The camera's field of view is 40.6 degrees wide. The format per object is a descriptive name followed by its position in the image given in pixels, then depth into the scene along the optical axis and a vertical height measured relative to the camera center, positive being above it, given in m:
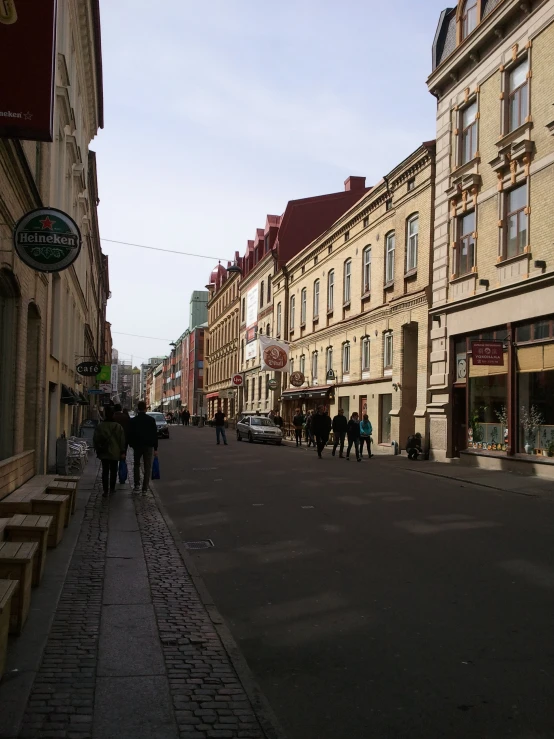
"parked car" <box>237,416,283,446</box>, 36.84 -1.30
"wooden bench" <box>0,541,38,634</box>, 5.36 -1.27
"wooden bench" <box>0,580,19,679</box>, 4.29 -1.26
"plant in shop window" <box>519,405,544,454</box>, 18.84 -0.35
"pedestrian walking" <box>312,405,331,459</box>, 25.55 -0.78
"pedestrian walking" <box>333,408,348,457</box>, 26.12 -0.75
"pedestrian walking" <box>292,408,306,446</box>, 36.69 -0.95
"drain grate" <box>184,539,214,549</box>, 9.20 -1.76
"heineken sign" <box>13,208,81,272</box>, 10.05 +2.23
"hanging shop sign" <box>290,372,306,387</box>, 40.47 +1.41
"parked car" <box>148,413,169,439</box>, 39.84 -1.29
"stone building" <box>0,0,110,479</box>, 10.55 +2.66
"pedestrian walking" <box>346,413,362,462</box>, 24.65 -0.89
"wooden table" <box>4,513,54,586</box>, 6.82 -1.24
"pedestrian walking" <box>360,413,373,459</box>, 25.84 -0.87
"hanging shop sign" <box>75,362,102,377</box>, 26.66 +1.20
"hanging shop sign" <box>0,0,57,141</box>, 6.91 +3.08
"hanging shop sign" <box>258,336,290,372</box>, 40.78 +2.79
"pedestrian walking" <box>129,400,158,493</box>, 14.23 -0.68
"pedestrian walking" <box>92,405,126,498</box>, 13.96 -0.81
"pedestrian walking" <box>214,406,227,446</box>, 33.44 -0.86
